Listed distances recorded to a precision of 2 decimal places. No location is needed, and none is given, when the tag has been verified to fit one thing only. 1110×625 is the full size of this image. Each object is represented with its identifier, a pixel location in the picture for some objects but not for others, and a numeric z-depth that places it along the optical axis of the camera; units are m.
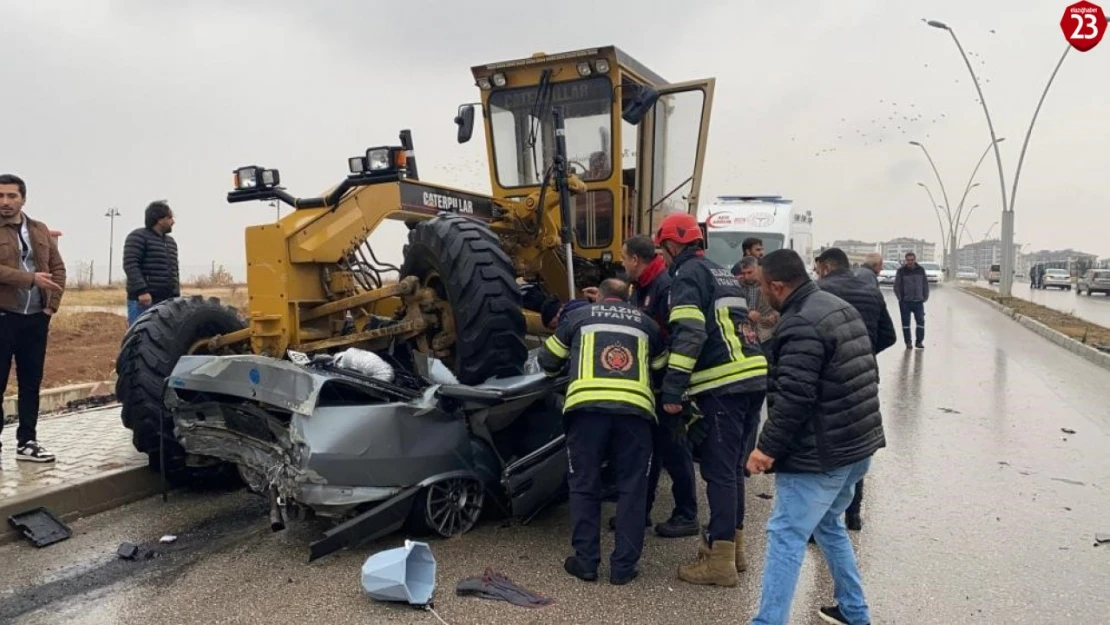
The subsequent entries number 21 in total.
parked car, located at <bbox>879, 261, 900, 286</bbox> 39.51
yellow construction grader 5.10
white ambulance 16.09
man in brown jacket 5.51
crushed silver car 4.31
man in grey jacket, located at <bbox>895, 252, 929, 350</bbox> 14.13
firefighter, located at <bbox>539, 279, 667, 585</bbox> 4.19
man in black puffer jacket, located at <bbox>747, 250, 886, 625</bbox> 3.32
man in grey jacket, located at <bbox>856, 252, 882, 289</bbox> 5.50
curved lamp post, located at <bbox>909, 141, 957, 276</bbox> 58.09
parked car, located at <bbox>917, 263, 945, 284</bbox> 47.65
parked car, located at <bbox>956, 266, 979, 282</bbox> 77.19
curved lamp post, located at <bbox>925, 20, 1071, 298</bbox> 30.70
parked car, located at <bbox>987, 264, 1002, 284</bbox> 63.35
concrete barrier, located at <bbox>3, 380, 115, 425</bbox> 8.19
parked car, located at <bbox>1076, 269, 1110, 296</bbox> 38.75
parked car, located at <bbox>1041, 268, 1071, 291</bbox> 50.66
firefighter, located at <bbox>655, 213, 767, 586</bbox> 4.19
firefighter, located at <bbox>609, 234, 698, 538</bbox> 4.77
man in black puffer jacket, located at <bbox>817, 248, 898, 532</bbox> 5.08
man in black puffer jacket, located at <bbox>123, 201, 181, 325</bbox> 6.98
